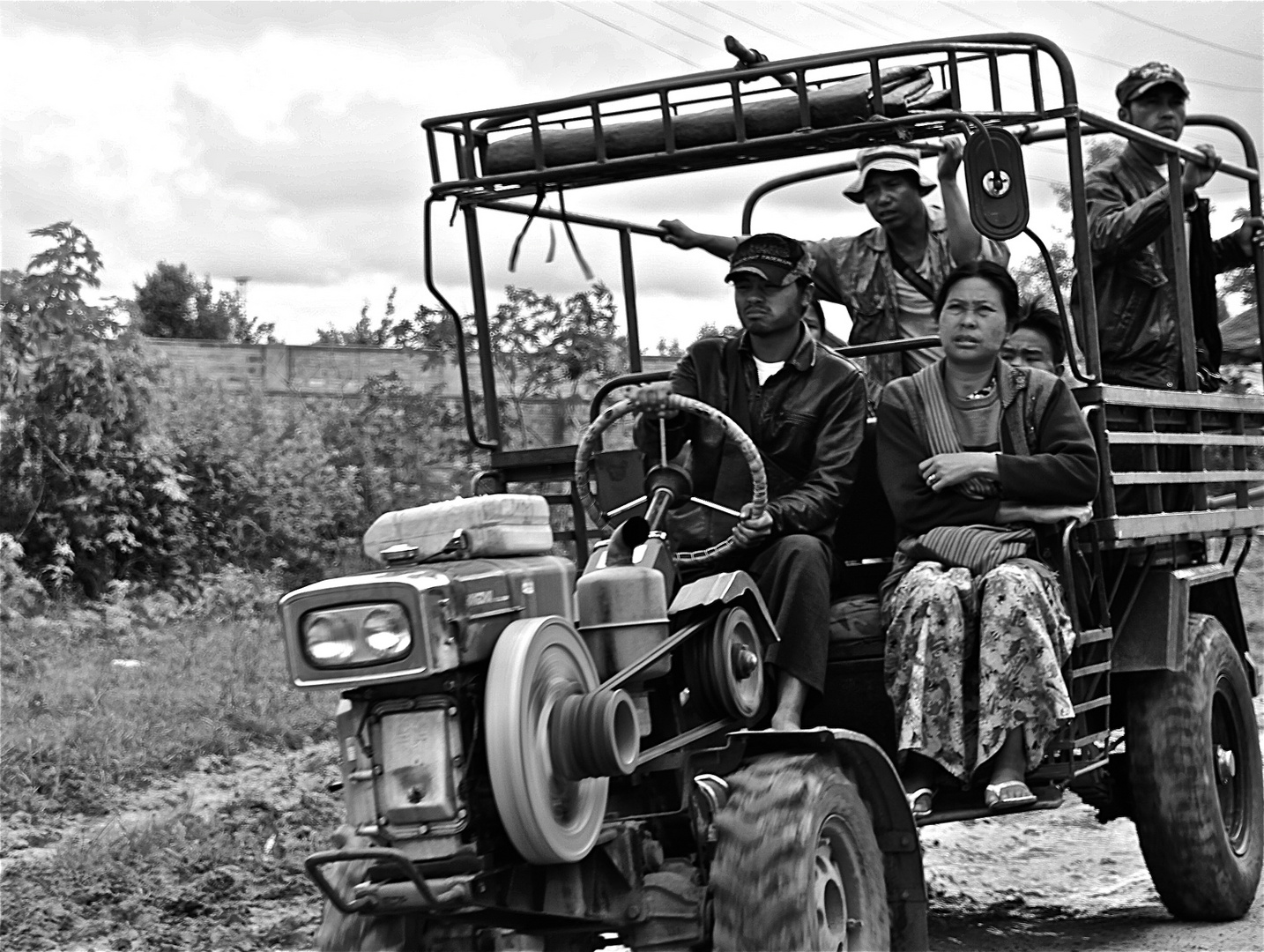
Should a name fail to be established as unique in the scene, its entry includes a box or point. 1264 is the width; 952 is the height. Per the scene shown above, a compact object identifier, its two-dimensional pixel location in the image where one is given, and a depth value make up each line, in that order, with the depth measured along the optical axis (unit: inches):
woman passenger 192.4
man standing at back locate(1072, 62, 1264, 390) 269.6
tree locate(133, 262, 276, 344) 1624.0
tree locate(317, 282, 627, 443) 407.2
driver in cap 197.8
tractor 142.1
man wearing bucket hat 250.2
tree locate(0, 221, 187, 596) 466.9
